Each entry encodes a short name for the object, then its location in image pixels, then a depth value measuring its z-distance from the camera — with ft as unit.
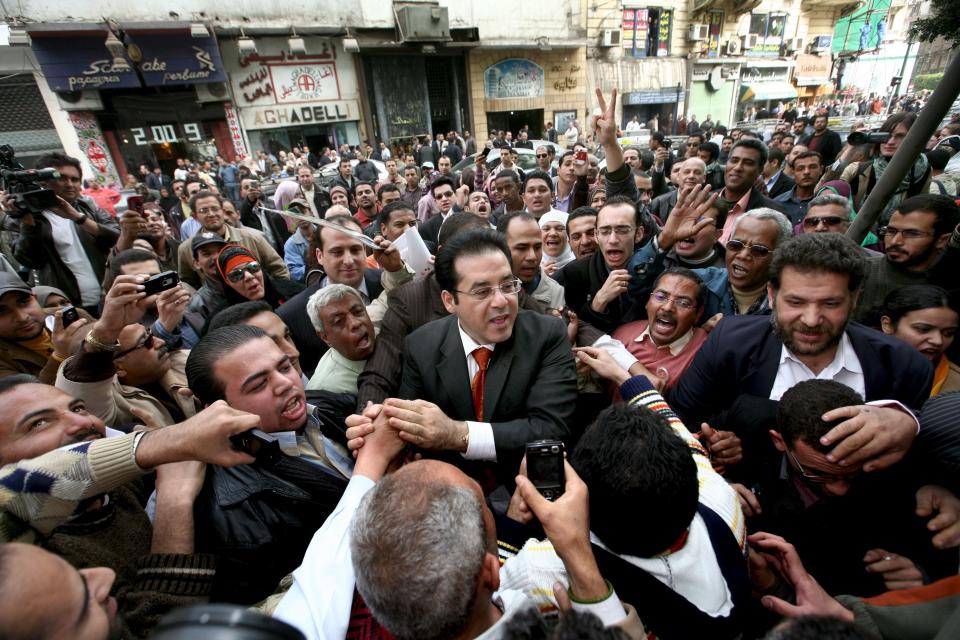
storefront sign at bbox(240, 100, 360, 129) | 54.80
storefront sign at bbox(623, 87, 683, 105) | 79.44
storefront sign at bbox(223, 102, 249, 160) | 53.31
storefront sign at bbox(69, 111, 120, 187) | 45.55
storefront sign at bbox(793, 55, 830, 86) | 96.53
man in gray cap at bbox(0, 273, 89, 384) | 8.55
